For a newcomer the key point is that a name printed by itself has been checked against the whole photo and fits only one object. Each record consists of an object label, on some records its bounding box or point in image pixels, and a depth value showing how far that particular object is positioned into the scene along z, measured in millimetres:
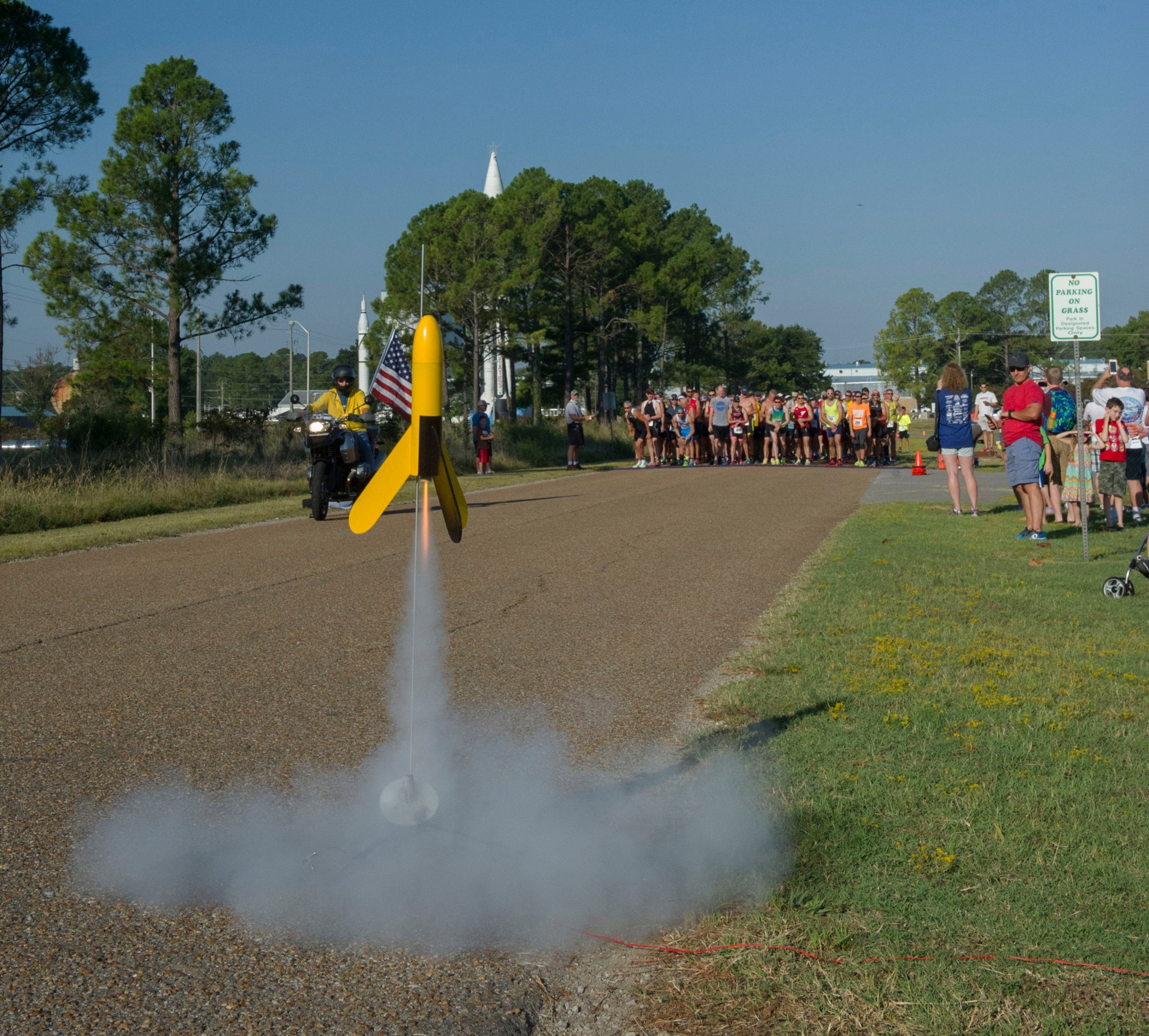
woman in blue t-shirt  14633
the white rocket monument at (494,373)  78938
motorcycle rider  14703
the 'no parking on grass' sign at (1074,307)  11078
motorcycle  14664
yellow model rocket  3303
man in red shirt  12672
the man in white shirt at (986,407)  24270
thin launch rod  3773
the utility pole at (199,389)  58644
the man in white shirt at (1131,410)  13625
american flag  12789
